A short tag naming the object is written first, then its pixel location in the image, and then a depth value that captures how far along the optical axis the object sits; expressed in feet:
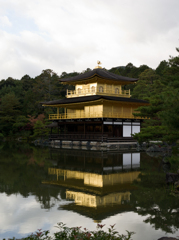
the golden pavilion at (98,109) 120.88
